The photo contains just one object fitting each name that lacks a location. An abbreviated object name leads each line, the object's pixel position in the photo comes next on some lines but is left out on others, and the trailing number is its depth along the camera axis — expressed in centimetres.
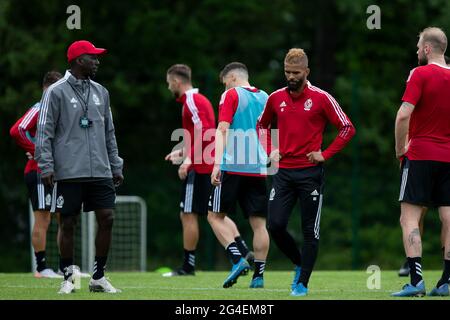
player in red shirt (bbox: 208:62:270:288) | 2237
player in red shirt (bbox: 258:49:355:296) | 1870
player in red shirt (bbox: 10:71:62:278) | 2502
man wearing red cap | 1889
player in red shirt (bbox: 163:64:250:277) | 2606
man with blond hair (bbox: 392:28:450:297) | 1834
